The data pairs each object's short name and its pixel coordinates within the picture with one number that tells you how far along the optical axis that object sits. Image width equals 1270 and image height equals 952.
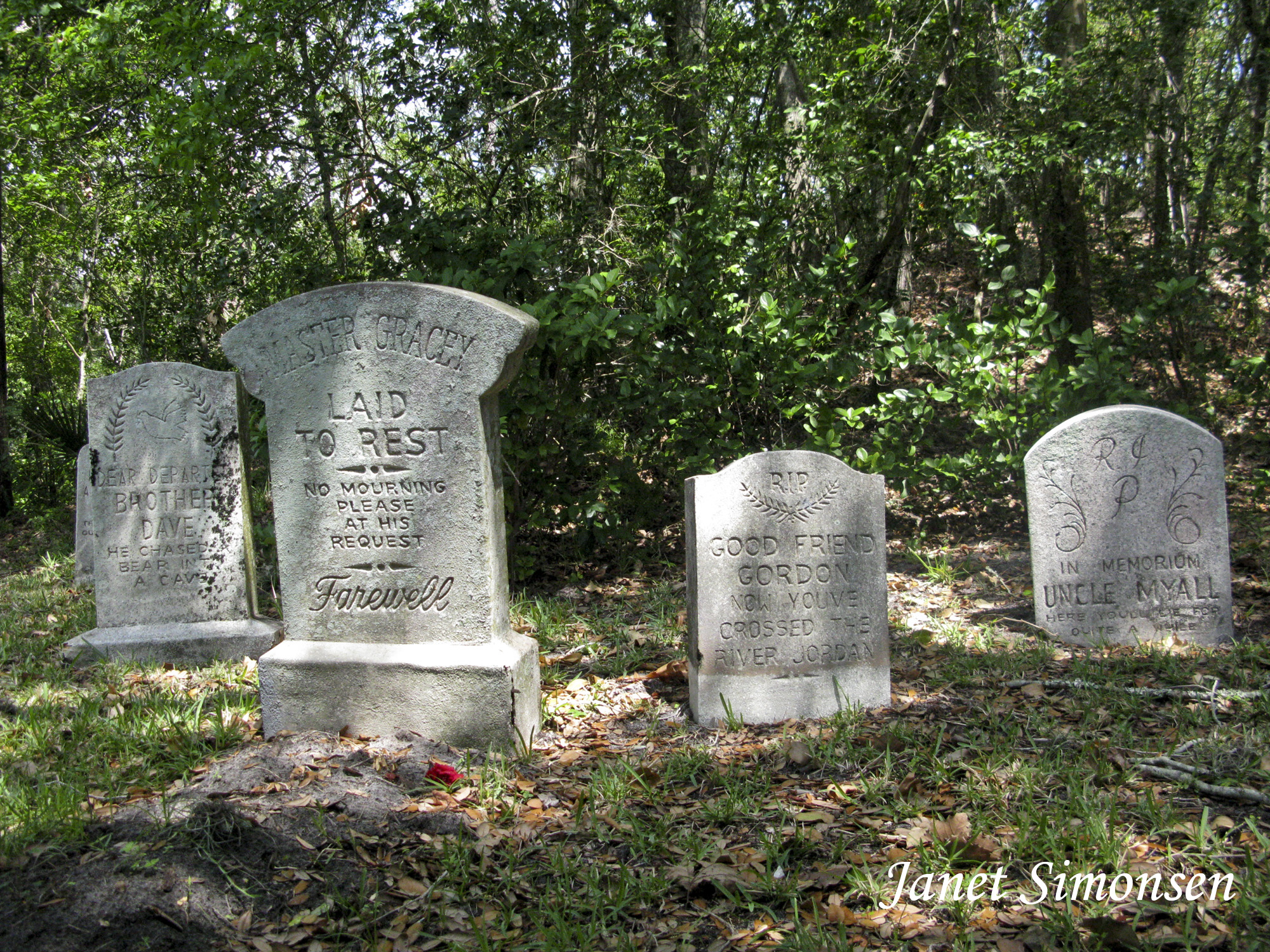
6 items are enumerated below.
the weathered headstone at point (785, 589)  4.12
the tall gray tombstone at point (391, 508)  3.75
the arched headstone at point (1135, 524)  4.88
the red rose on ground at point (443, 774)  3.44
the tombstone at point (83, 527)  6.93
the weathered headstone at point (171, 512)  5.35
